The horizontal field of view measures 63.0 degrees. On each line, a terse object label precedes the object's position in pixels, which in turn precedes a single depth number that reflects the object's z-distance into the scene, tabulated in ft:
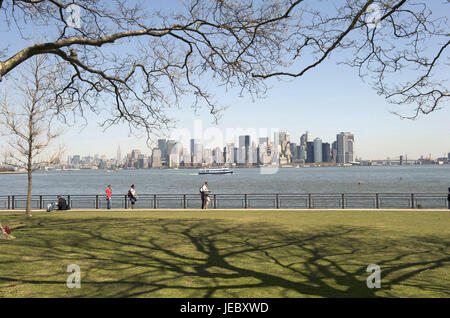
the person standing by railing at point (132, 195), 79.37
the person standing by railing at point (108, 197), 83.94
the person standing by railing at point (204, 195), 78.79
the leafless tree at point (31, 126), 64.08
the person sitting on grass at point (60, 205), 75.52
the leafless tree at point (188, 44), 27.48
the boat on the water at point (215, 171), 616.84
